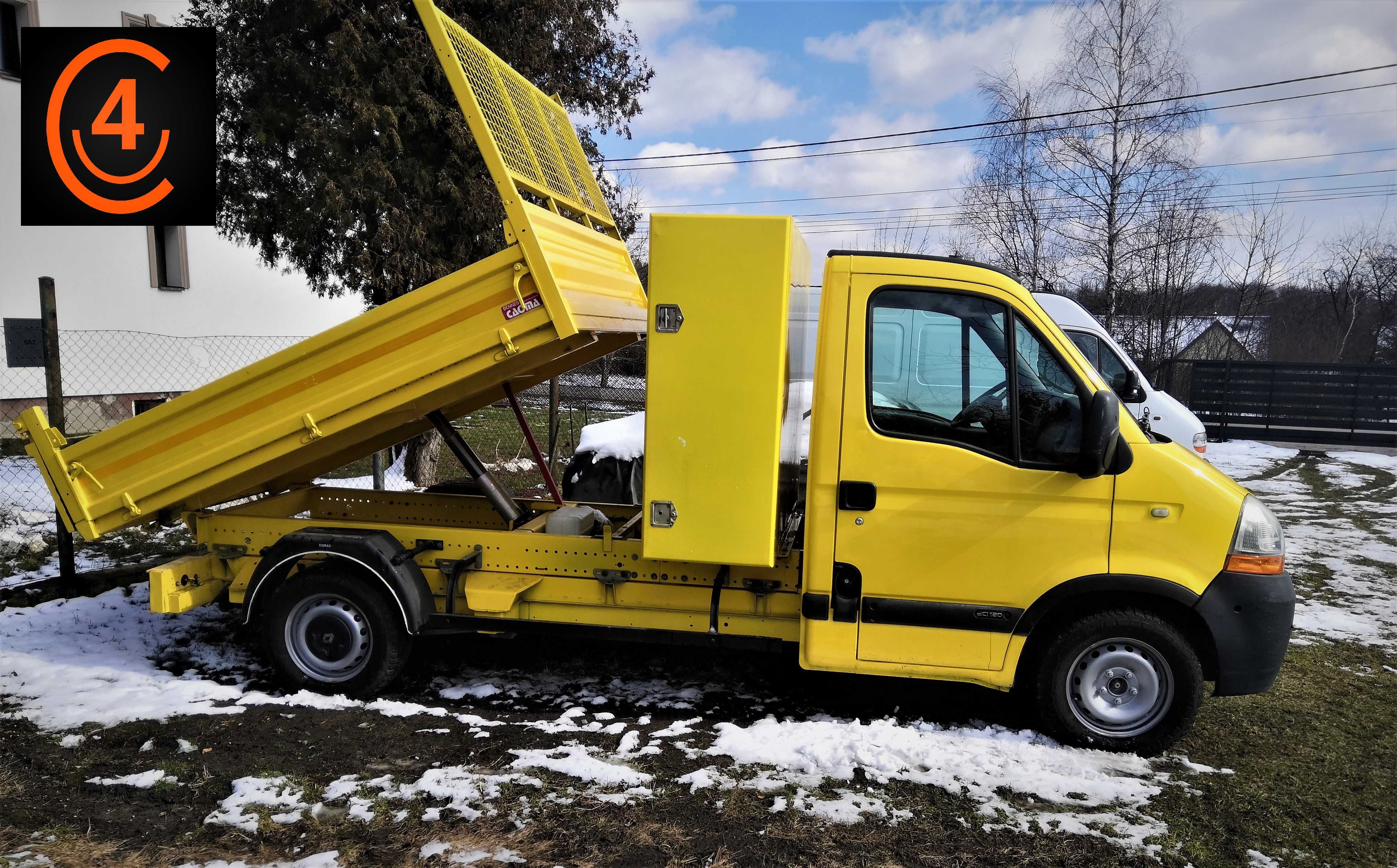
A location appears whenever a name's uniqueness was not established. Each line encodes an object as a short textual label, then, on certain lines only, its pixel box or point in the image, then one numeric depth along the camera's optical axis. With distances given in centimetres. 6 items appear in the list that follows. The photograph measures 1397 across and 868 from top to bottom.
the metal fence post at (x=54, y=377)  620
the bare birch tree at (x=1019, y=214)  2103
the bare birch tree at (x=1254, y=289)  2191
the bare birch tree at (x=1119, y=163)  1914
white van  1040
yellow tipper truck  402
